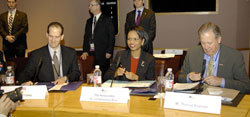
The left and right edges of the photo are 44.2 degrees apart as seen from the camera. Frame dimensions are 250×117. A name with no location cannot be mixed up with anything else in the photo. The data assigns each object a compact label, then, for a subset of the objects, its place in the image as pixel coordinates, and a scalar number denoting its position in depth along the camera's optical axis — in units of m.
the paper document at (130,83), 2.84
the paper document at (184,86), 2.53
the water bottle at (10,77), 2.82
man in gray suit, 2.64
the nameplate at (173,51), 4.78
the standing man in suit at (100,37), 5.07
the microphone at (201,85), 2.49
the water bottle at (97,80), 2.78
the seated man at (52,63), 3.26
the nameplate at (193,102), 2.07
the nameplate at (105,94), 2.39
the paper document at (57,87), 2.88
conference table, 2.12
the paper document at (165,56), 4.34
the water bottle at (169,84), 2.47
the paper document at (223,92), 2.32
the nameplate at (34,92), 2.58
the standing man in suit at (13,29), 5.84
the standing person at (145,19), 5.07
